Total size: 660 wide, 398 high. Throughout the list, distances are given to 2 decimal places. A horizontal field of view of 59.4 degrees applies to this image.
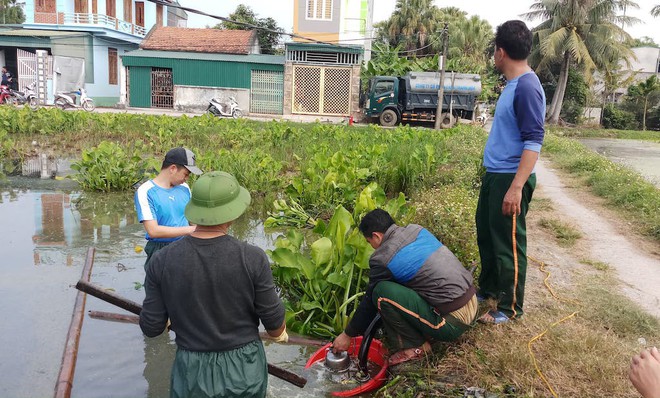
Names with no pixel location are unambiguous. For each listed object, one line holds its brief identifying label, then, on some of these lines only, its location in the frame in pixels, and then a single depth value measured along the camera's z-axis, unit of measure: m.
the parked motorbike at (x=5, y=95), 24.19
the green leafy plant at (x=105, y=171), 8.39
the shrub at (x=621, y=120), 35.34
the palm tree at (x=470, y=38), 36.69
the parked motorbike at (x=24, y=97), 24.88
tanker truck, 23.92
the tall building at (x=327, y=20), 27.88
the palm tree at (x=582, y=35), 30.55
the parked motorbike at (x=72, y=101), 24.14
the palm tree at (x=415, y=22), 38.31
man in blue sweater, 3.29
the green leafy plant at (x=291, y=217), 6.92
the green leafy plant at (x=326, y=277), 4.04
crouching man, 3.19
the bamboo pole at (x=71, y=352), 3.22
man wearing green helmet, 2.10
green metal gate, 26.77
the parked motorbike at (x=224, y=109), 24.80
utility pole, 21.33
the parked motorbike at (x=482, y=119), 27.11
